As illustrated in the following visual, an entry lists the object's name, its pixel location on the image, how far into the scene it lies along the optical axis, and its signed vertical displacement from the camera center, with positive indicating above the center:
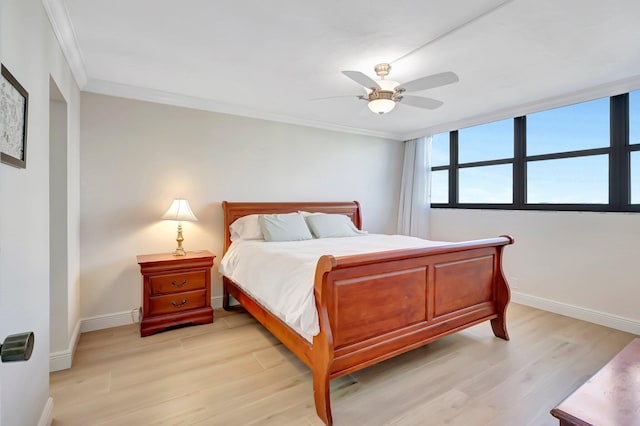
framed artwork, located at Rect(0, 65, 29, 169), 1.14 +0.38
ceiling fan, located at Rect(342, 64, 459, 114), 2.14 +0.93
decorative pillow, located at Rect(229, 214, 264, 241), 3.36 -0.17
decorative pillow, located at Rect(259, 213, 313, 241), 3.32 -0.16
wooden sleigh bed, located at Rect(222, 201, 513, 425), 1.79 -0.65
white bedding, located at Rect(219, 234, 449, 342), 1.89 -0.43
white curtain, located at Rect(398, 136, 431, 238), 4.80 +0.36
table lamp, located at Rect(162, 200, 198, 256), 3.03 +0.00
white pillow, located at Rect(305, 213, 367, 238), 3.68 -0.15
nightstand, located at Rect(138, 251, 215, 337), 2.81 -0.74
